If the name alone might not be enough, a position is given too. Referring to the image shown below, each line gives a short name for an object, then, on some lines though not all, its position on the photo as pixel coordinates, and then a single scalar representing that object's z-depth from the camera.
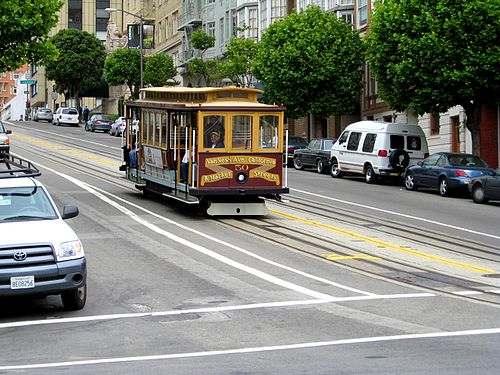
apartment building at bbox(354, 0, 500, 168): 42.78
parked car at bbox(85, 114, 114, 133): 74.00
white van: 37.59
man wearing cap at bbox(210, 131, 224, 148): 23.73
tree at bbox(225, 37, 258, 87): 54.94
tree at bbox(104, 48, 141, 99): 81.75
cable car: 23.61
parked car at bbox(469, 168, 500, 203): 29.75
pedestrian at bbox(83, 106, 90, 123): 93.06
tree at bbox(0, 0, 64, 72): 30.16
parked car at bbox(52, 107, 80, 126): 82.84
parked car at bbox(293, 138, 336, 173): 42.81
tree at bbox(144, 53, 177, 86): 72.38
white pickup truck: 12.43
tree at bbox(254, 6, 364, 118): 47.66
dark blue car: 32.59
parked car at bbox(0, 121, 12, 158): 39.62
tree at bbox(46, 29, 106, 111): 96.88
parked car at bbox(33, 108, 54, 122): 91.38
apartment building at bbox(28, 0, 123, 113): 131.38
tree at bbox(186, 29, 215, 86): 62.16
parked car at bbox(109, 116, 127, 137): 67.37
